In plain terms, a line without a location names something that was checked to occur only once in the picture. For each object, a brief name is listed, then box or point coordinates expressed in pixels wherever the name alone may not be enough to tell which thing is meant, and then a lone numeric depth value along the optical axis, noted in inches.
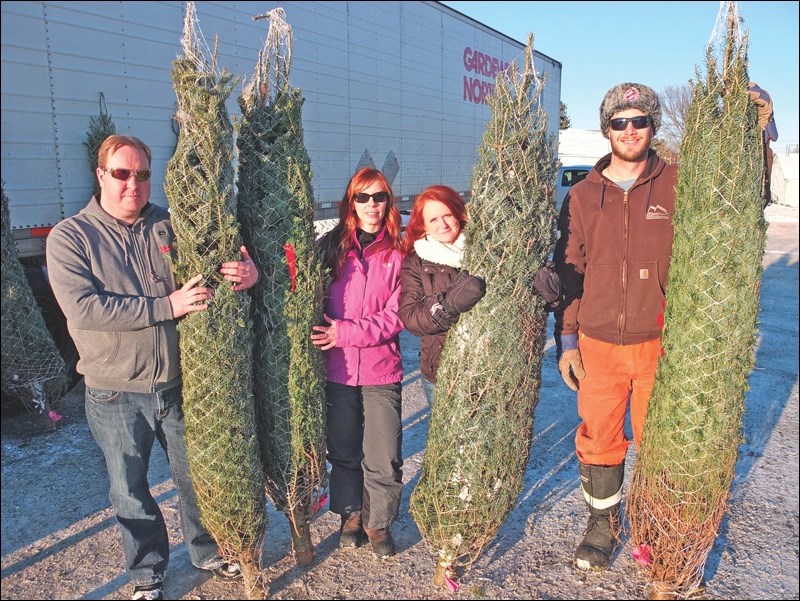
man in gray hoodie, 97.9
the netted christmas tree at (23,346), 190.1
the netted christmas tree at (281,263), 110.7
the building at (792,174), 1138.7
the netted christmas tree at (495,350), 107.8
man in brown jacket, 116.4
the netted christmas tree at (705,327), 102.5
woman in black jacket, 113.4
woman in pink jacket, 121.1
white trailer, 211.0
